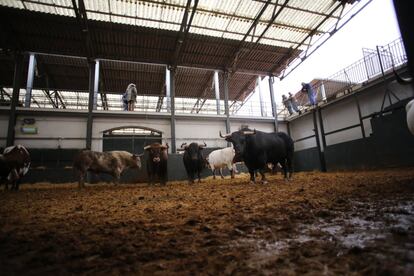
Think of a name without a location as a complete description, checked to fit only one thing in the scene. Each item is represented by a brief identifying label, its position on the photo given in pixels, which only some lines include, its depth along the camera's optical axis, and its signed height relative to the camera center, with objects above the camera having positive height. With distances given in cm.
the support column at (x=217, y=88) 1566 +595
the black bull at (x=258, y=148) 654 +80
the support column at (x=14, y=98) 1196 +472
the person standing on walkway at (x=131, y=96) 1420 +522
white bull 1198 +103
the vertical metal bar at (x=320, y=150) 1394 +138
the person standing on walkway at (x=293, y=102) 1655 +501
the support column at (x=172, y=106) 1409 +453
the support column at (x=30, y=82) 1277 +569
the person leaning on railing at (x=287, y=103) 1661 +505
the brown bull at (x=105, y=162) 902 +92
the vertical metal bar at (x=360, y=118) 1207 +265
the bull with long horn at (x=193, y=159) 897 +79
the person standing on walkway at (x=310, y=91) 1466 +504
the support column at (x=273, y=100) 1662 +543
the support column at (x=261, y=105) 1691 +498
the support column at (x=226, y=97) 1518 +533
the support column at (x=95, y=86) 1387 +575
